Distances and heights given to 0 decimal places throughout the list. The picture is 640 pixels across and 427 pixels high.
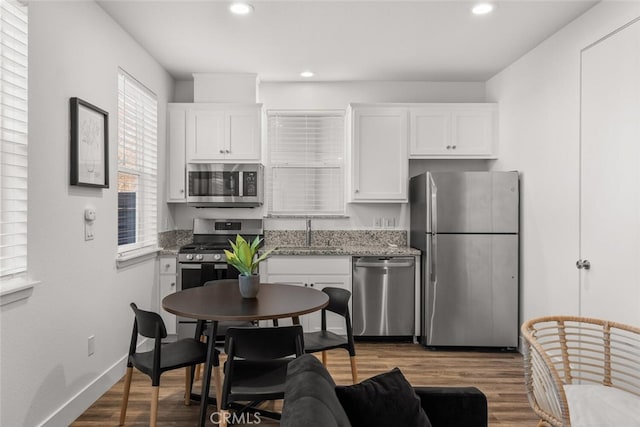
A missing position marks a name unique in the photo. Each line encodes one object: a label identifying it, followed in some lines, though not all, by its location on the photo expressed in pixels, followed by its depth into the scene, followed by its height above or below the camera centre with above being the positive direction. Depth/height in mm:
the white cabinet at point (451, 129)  4449 +861
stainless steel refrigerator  3928 -420
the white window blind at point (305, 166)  4754 +505
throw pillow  1365 -626
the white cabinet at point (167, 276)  4105 -624
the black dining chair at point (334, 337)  2703 -838
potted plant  2623 -343
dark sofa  1044 -526
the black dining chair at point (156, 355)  2248 -819
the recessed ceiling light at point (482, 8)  2912 +1405
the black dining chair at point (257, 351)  2043 -678
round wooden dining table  2234 -536
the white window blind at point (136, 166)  3475 +392
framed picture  2645 +437
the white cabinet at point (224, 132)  4359 +807
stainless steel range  4082 -547
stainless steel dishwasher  4188 -813
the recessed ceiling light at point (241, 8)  2916 +1401
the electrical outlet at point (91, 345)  2844 -900
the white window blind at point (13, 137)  2104 +374
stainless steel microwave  4348 +284
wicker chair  1768 -838
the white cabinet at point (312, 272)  4203 -591
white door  2566 +222
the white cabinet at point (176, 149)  4391 +635
